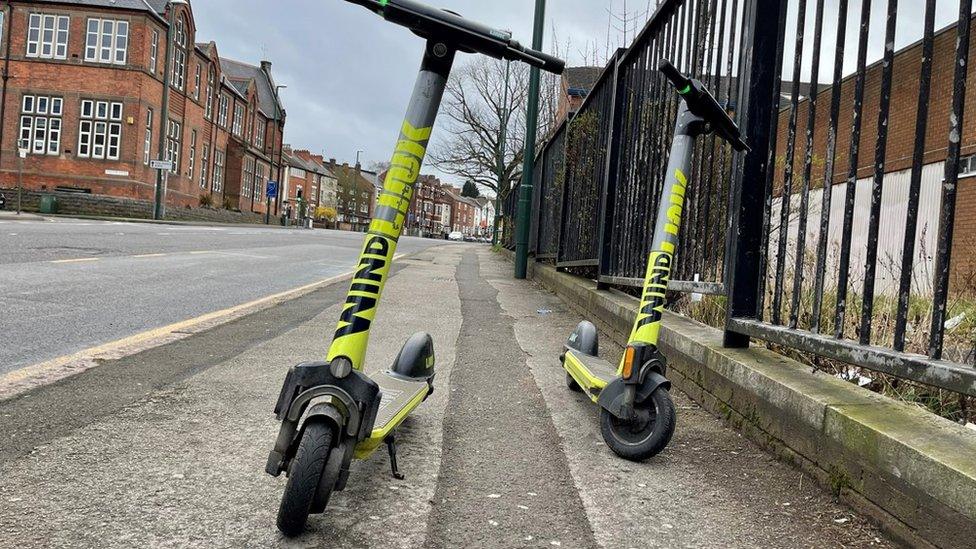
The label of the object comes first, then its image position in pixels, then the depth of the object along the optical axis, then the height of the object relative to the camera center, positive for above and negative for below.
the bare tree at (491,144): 38.53 +6.66
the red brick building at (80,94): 40.12 +7.30
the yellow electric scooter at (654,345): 2.58 -0.28
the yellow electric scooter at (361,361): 1.79 -0.31
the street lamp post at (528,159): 12.29 +1.76
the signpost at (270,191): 59.61 +4.05
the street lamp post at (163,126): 34.84 +5.52
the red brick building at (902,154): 11.90 +2.64
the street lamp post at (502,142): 37.37 +6.14
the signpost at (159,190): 34.22 +1.92
